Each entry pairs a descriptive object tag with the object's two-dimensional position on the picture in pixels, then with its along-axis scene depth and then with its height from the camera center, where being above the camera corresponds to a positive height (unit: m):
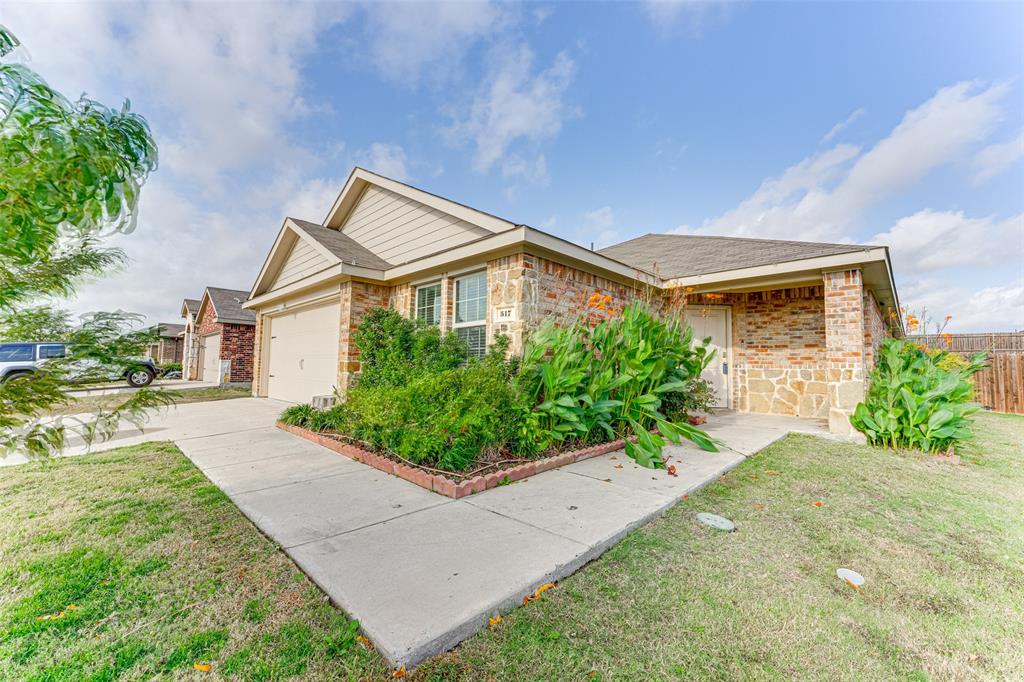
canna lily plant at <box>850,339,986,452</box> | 4.59 -0.53
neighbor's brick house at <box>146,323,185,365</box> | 23.45 +0.20
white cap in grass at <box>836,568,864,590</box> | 2.05 -1.15
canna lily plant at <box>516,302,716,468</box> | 4.23 -0.28
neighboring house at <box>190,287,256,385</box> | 15.20 +0.64
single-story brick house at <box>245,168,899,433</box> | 5.69 +1.25
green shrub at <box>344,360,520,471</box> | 3.80 -0.64
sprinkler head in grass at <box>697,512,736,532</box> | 2.69 -1.14
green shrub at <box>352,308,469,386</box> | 6.15 +0.12
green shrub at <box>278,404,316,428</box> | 6.00 -0.93
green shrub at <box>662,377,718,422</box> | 5.75 -0.63
